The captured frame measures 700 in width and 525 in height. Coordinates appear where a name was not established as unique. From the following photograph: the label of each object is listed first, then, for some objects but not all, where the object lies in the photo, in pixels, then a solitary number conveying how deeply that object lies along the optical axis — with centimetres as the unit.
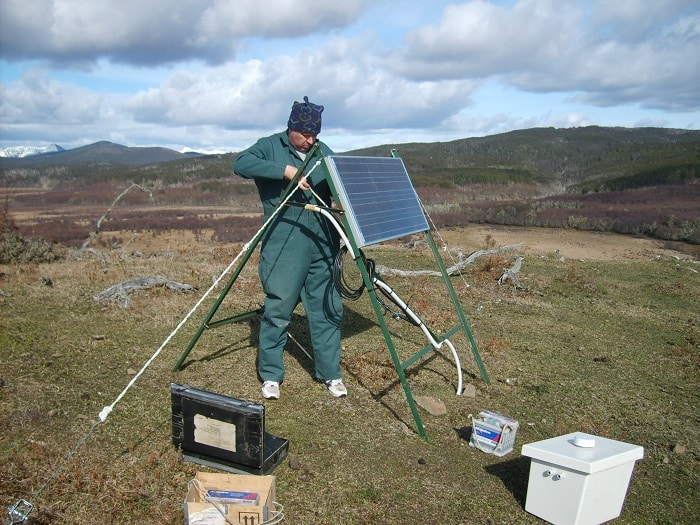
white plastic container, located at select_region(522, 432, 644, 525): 336
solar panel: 424
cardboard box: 308
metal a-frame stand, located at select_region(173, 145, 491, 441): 425
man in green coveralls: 465
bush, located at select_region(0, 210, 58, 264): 1165
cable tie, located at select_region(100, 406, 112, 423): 354
